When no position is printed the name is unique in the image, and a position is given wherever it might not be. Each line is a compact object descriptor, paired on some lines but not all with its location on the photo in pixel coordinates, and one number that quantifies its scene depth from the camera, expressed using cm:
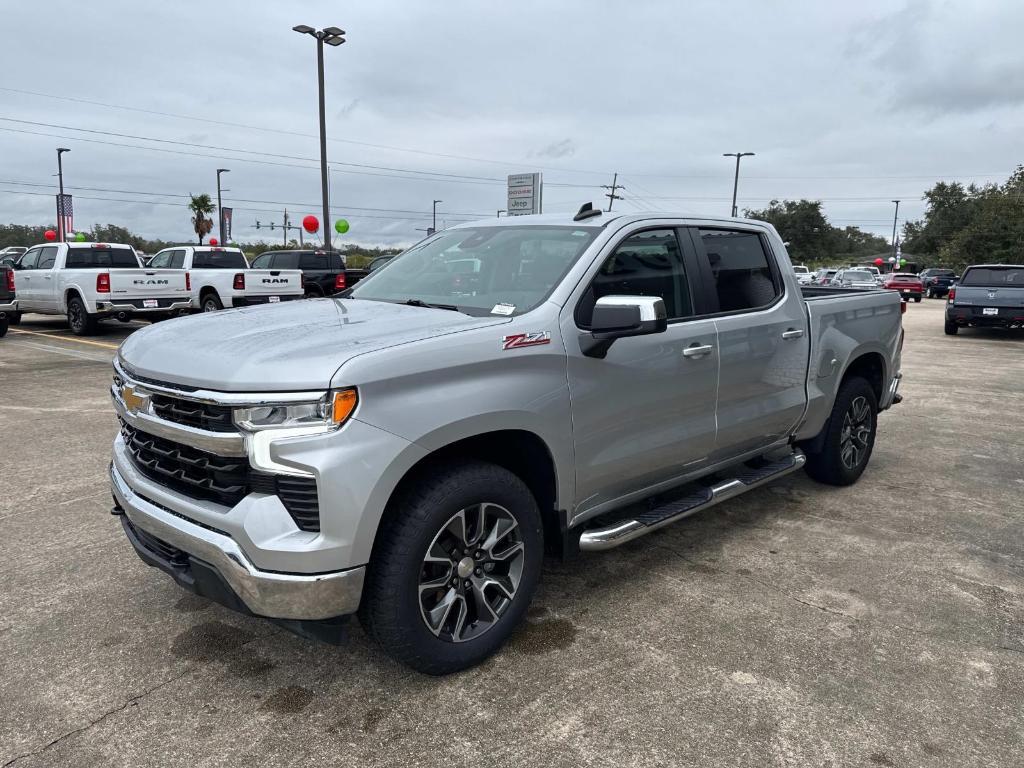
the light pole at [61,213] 4097
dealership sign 2543
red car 3462
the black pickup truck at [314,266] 1930
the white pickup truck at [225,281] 1591
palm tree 6700
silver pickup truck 247
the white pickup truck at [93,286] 1405
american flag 4116
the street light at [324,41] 1959
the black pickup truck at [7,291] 1459
